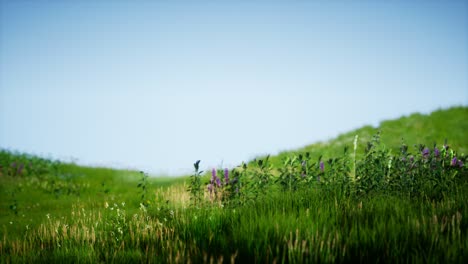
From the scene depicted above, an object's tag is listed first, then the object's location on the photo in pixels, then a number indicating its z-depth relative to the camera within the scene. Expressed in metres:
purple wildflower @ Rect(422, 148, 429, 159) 8.81
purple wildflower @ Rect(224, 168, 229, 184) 9.78
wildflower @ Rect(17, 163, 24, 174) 22.58
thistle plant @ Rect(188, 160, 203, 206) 7.38
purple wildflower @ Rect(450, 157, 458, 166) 8.19
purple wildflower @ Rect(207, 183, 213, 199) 9.57
